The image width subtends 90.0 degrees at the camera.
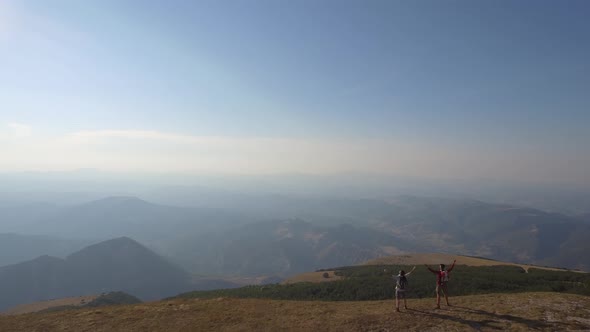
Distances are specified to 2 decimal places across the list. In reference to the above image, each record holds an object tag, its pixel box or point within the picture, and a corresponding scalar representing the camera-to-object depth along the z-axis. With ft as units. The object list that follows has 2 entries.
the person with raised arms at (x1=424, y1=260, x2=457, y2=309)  66.23
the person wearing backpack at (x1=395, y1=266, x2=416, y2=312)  65.46
